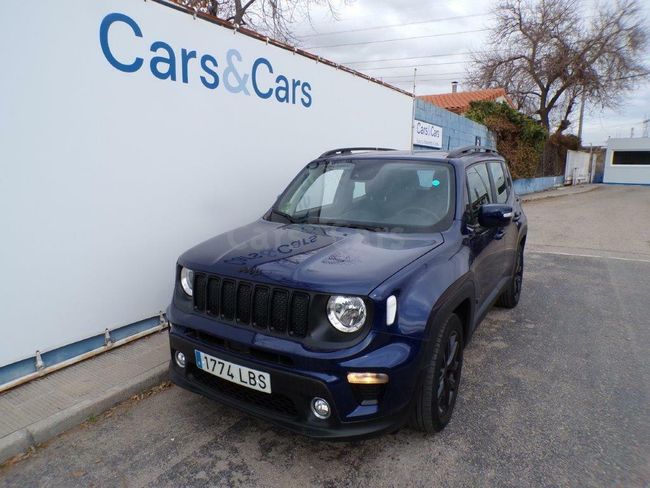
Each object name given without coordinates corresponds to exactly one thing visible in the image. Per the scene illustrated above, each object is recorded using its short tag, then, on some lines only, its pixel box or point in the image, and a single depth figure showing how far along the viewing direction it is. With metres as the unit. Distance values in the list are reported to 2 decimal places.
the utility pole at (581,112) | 30.33
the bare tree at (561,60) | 28.31
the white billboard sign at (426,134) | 10.05
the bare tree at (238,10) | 15.43
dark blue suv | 2.23
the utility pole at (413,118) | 9.66
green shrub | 17.86
